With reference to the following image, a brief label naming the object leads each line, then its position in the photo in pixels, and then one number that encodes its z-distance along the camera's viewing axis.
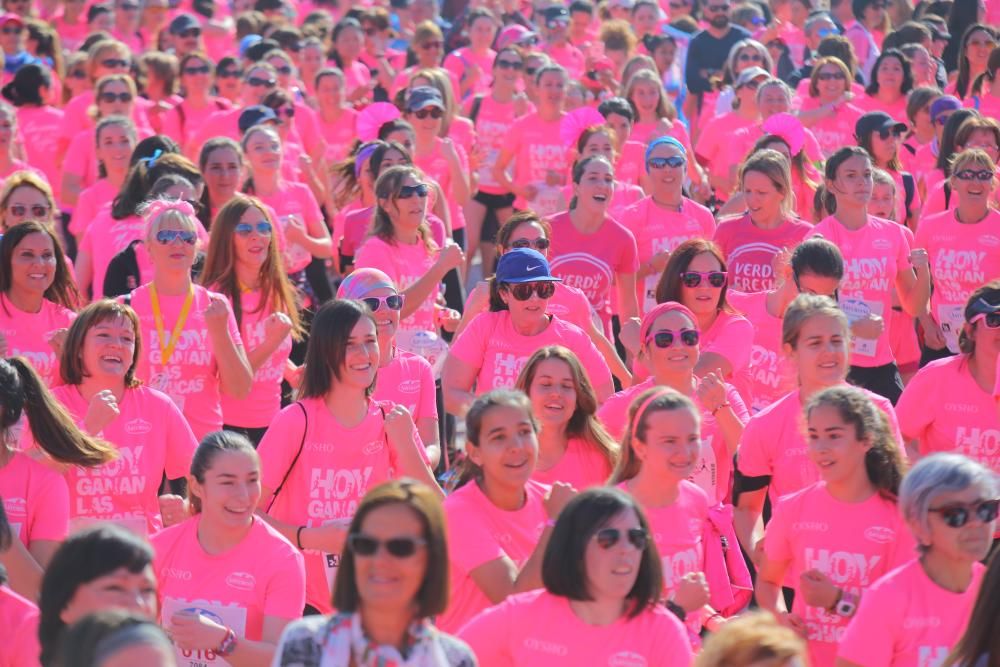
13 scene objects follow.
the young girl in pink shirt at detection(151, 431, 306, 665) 11.11
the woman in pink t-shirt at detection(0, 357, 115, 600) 11.53
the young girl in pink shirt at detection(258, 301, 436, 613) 12.62
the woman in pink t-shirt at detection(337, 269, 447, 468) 14.56
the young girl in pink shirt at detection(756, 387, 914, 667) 11.14
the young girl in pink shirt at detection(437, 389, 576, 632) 10.97
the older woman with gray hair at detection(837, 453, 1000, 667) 9.82
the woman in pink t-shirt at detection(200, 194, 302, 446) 16.48
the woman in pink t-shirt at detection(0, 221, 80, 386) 15.23
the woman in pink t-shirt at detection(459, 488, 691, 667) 9.47
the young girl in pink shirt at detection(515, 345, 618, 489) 12.84
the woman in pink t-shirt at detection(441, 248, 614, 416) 15.06
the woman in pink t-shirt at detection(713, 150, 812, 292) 18.86
